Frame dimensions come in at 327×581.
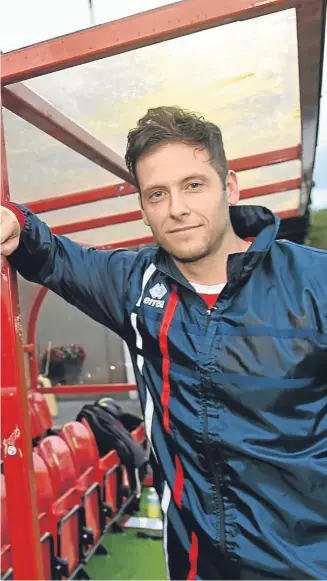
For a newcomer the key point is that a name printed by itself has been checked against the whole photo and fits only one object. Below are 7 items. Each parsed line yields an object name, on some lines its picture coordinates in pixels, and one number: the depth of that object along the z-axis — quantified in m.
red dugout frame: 1.20
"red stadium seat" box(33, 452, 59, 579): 2.60
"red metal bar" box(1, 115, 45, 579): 1.33
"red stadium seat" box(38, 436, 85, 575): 2.82
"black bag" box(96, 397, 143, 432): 4.51
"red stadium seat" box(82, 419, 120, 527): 3.47
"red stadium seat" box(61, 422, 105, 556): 3.27
